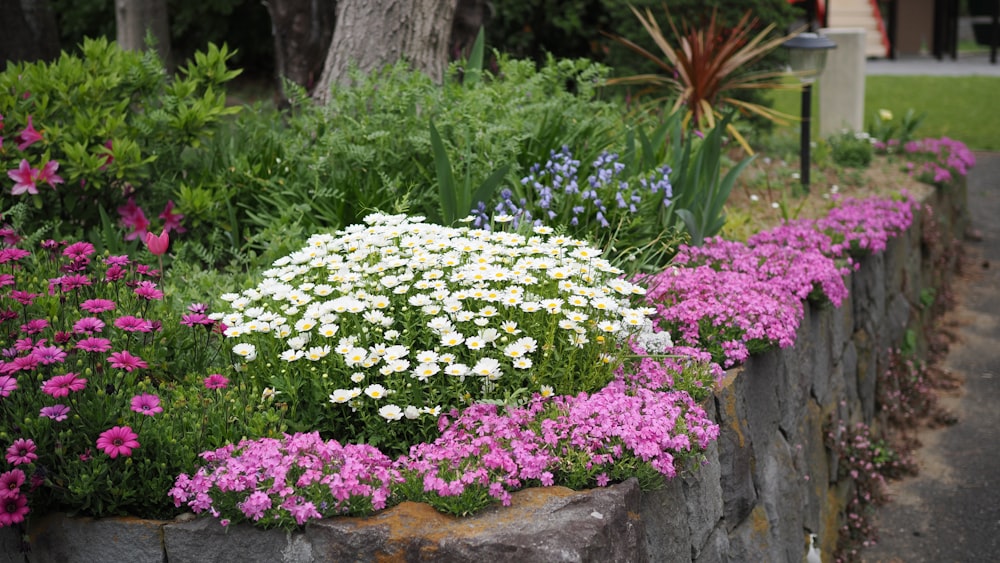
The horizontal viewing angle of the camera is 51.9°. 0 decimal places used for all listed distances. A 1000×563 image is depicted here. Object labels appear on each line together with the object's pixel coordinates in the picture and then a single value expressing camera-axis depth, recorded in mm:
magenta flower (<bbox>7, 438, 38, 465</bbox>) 2514
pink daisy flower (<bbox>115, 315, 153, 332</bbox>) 2807
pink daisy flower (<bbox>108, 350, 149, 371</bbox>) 2664
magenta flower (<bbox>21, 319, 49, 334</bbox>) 2871
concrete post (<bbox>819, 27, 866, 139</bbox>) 9648
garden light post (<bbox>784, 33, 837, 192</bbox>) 6598
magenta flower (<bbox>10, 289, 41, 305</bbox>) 3033
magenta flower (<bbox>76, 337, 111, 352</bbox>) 2664
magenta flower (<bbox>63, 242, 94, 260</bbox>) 3156
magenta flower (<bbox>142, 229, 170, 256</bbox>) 3217
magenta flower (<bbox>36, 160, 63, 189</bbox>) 4297
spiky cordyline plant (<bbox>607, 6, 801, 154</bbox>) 6809
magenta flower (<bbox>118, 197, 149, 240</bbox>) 4566
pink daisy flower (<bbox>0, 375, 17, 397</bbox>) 2574
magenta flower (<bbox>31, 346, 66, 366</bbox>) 2703
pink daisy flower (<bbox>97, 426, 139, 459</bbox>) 2518
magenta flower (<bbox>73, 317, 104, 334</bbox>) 2766
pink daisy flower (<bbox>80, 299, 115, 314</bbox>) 2879
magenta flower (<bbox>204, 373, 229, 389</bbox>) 2799
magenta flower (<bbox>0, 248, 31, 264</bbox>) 3210
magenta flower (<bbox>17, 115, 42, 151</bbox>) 4410
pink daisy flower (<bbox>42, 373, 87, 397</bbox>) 2523
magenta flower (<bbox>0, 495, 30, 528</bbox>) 2514
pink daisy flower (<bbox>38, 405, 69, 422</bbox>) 2576
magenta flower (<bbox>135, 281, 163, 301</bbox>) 3021
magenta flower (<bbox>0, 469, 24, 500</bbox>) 2529
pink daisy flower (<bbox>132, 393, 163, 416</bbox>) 2631
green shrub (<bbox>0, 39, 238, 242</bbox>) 4430
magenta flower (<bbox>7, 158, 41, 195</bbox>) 4301
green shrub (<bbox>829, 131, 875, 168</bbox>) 8258
